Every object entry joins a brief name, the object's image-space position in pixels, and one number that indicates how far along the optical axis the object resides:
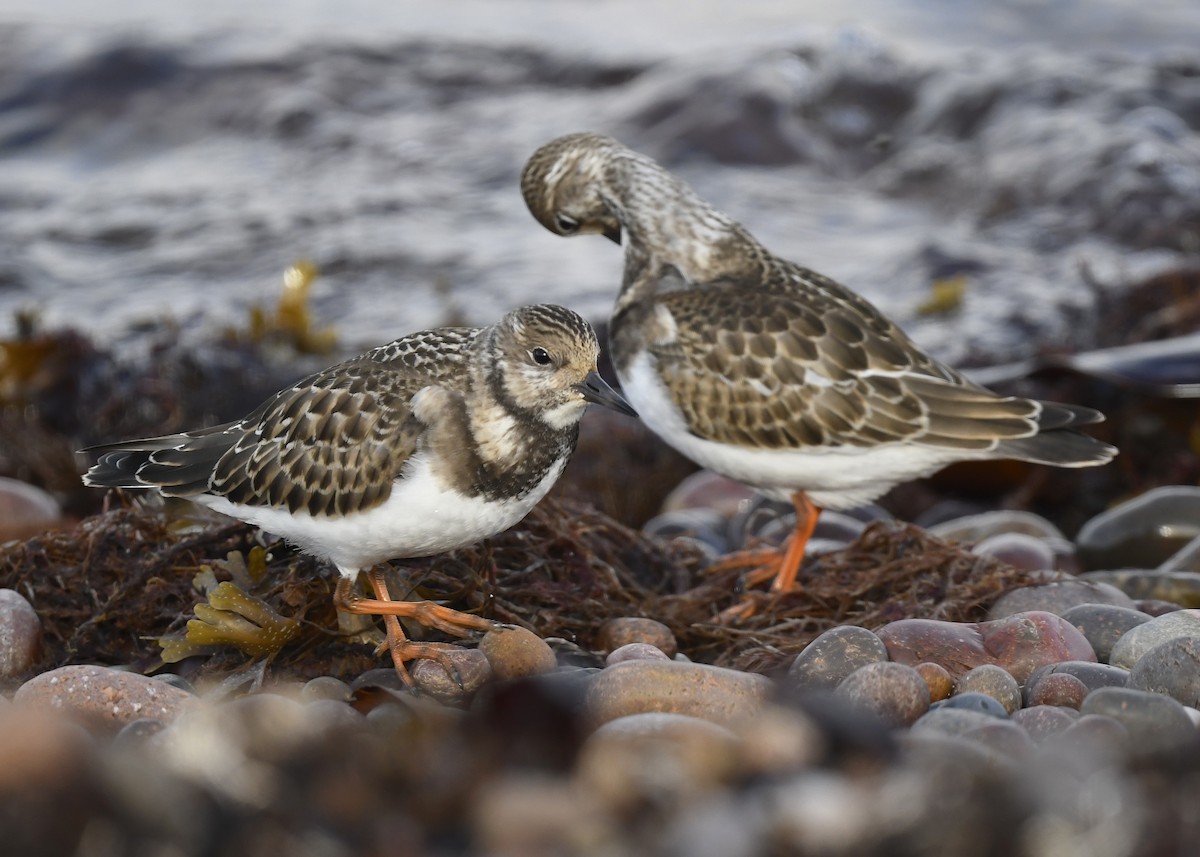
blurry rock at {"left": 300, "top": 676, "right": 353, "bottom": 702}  6.02
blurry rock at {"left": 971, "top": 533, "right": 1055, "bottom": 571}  8.94
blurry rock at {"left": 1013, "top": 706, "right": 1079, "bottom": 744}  5.30
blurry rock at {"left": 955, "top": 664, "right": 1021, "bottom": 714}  5.88
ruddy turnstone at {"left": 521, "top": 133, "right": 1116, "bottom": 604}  8.36
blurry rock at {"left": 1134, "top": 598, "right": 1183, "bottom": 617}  7.60
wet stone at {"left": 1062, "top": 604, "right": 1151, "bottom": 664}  6.87
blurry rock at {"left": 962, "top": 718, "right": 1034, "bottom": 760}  4.80
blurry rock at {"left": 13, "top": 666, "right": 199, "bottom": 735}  5.70
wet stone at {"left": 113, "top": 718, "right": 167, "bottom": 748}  5.22
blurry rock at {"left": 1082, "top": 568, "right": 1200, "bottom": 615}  8.03
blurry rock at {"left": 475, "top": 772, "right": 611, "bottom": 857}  3.85
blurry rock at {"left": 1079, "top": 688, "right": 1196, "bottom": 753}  4.96
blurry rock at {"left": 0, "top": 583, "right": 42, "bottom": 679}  6.92
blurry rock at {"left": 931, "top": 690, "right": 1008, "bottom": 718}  5.54
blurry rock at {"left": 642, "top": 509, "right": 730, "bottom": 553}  10.23
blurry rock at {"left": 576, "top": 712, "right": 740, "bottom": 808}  4.12
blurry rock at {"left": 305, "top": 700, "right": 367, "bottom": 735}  5.25
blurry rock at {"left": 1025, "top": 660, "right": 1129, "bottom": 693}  6.03
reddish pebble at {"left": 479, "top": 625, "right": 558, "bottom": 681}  6.34
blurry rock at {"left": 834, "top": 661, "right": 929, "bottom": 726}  5.57
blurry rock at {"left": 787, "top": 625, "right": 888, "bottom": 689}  6.21
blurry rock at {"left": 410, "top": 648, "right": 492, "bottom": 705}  6.19
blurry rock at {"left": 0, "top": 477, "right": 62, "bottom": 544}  9.82
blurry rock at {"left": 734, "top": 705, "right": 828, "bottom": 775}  4.29
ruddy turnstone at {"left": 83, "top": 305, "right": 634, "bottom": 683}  6.50
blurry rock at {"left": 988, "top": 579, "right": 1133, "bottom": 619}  7.52
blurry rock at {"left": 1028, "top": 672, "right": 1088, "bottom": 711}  5.86
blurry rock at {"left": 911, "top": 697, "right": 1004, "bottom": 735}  5.15
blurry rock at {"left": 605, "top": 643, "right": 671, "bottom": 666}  6.50
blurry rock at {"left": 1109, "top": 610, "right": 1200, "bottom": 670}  6.51
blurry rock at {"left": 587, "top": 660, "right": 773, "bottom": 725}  5.52
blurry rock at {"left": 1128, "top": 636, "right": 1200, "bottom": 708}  5.74
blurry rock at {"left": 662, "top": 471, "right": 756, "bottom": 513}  11.37
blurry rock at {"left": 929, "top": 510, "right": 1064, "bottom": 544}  9.93
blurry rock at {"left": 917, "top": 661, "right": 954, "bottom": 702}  6.00
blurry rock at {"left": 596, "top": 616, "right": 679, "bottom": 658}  7.16
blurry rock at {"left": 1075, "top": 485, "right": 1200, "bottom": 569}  9.24
